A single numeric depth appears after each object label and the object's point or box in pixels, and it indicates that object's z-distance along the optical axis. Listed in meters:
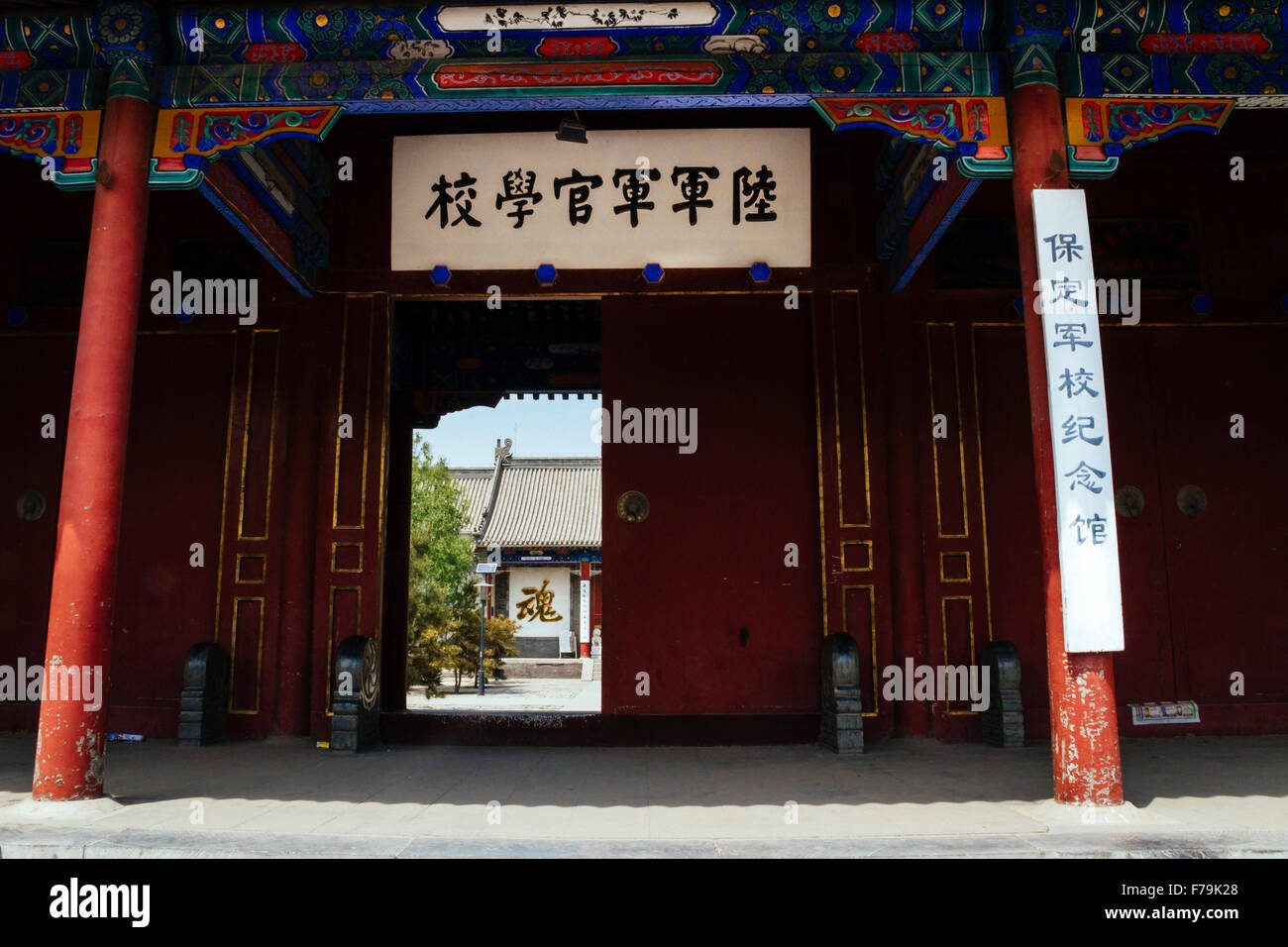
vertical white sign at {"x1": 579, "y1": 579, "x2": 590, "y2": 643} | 23.50
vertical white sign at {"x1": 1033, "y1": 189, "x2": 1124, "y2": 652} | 3.98
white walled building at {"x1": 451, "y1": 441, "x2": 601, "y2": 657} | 23.92
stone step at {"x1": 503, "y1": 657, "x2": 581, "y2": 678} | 22.84
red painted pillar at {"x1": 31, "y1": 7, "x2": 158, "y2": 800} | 4.08
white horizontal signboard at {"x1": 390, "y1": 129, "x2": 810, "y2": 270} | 6.51
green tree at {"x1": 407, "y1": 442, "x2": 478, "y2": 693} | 16.33
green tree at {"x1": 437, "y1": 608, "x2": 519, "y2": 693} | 17.47
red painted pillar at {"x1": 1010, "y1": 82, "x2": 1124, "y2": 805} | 3.88
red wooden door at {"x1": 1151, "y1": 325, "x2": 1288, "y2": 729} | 6.26
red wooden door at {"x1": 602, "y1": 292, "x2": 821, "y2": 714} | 6.36
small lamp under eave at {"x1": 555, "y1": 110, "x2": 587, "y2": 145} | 5.40
